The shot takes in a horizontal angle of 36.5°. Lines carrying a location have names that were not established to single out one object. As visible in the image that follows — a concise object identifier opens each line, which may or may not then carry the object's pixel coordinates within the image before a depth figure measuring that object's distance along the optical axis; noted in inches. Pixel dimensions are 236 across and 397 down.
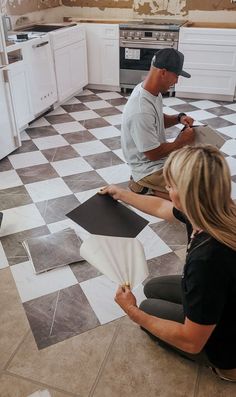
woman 38.5
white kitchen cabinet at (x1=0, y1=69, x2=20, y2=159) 116.8
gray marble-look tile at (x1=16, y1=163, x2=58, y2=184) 115.6
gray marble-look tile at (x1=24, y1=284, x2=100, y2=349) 65.2
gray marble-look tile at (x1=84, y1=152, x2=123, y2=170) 124.5
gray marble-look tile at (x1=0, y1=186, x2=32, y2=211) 102.7
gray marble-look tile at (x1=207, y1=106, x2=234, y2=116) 164.9
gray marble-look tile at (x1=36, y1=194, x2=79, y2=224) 96.9
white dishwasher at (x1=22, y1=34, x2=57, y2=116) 143.2
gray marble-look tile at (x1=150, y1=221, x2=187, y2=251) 87.4
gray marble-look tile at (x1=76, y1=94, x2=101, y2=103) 185.2
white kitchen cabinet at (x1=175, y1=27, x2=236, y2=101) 167.0
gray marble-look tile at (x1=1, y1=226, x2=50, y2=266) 82.7
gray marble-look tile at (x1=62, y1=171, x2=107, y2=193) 110.7
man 83.3
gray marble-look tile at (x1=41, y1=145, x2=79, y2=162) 129.1
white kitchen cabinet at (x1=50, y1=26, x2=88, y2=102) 163.5
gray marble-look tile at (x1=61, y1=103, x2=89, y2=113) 172.2
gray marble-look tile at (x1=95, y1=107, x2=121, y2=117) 166.7
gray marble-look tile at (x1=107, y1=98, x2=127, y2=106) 180.6
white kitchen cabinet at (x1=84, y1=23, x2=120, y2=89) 182.9
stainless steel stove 173.5
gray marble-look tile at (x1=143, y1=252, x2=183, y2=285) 78.5
